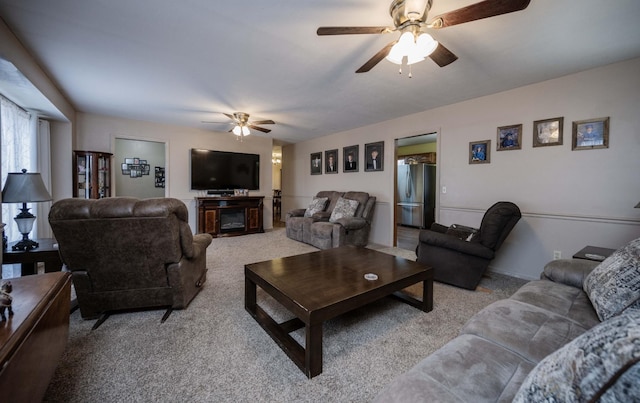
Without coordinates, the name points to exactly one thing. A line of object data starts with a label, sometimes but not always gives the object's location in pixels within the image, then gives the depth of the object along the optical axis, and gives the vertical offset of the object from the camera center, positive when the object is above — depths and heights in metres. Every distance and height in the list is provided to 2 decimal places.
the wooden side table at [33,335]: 0.79 -0.53
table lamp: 2.14 +0.01
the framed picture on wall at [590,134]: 2.59 +0.70
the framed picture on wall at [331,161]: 5.75 +0.84
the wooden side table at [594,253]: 2.03 -0.47
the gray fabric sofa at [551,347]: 0.44 -0.60
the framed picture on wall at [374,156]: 4.77 +0.82
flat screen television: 5.46 +0.61
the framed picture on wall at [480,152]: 3.39 +0.65
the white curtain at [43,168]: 3.46 +0.39
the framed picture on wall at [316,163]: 6.18 +0.85
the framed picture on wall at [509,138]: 3.13 +0.78
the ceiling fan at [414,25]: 1.49 +1.10
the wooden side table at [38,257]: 2.11 -0.52
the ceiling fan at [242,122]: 4.12 +1.27
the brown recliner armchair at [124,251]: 1.77 -0.41
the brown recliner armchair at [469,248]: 2.56 -0.52
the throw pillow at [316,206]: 5.25 -0.19
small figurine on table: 0.91 -0.40
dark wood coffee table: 1.48 -0.63
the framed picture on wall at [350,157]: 5.26 +0.87
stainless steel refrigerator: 6.38 +0.16
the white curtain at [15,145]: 2.71 +0.60
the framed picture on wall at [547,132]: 2.85 +0.78
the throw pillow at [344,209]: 4.56 -0.21
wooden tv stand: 5.23 -0.40
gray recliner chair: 4.20 -0.46
